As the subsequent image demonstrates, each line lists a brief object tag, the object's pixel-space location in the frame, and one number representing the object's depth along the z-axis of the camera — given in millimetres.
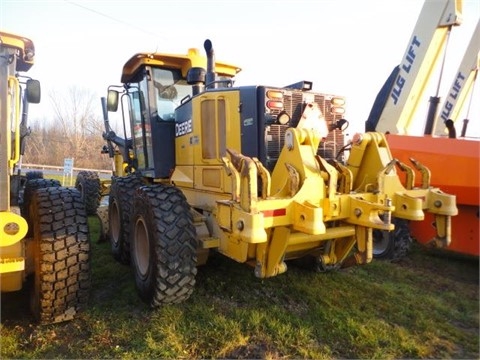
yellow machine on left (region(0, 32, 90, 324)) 2811
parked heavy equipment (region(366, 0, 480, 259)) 5062
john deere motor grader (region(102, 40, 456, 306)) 3086
